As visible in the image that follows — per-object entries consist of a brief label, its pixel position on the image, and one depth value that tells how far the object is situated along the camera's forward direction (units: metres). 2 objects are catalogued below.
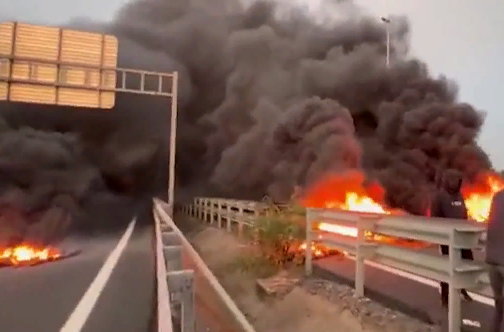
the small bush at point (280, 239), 7.93
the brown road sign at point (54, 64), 14.72
